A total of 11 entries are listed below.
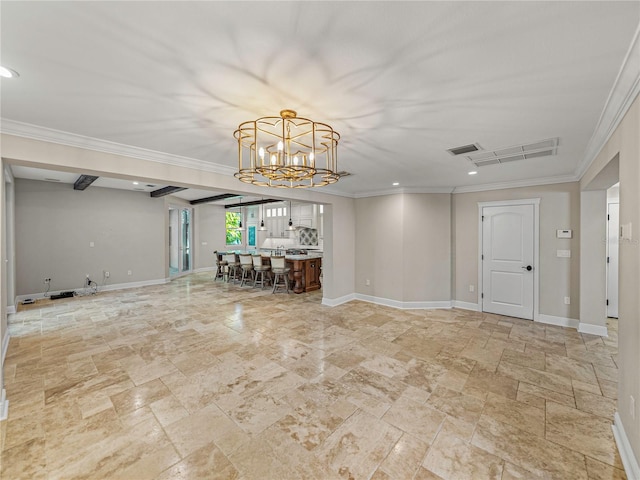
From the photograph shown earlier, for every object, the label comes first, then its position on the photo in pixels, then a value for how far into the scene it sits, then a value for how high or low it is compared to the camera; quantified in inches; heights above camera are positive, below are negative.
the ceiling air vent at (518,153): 121.0 +40.7
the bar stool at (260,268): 295.3 -32.3
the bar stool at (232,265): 327.2 -32.7
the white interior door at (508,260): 195.3 -16.6
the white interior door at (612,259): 197.0 -15.7
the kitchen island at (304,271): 281.9 -35.5
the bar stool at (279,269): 273.3 -31.4
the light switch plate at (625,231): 77.1 +1.8
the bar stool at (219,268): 346.5 -39.1
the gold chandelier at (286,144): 80.1 +38.6
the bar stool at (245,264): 301.5 -29.1
